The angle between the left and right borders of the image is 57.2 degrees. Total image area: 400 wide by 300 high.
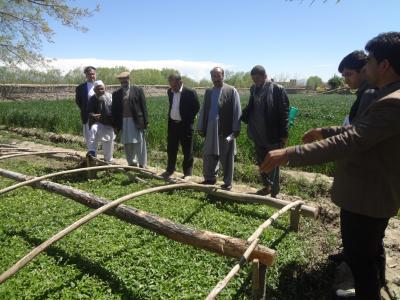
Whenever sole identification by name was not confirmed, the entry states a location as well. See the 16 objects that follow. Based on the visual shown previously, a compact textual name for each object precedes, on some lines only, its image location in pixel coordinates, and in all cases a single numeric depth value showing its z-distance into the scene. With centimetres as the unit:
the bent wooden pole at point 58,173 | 416
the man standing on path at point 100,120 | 730
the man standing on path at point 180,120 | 681
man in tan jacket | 220
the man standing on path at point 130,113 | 716
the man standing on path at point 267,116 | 542
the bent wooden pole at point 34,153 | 634
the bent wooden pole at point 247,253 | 229
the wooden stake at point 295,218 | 450
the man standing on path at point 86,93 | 761
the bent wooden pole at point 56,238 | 253
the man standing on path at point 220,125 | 595
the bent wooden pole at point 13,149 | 756
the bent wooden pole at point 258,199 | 443
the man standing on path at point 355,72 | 346
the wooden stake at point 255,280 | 280
